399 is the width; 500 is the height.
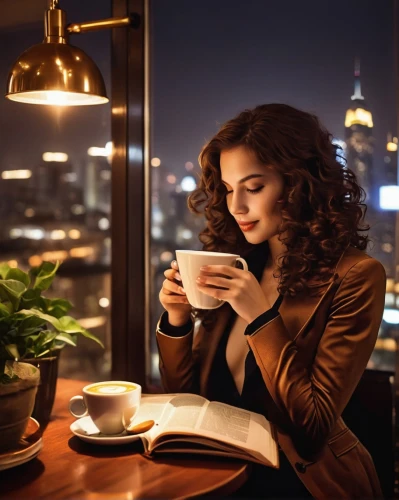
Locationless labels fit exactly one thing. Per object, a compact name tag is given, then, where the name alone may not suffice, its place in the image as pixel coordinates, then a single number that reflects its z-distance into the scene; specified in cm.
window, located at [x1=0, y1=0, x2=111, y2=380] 210
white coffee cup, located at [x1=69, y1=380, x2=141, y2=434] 118
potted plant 118
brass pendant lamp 136
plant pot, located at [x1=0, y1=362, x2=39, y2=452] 108
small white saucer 118
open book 110
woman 126
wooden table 101
